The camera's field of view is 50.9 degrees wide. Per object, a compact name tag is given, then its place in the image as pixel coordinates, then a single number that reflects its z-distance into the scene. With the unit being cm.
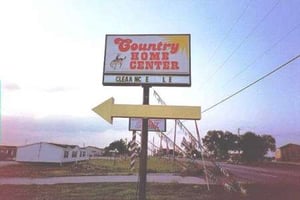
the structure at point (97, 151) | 11788
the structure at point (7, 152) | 6528
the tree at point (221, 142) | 9659
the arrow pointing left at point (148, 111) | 799
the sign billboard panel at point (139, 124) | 2517
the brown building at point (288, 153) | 7412
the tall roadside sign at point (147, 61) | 1103
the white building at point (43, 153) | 4638
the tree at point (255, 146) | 7807
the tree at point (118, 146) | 10598
